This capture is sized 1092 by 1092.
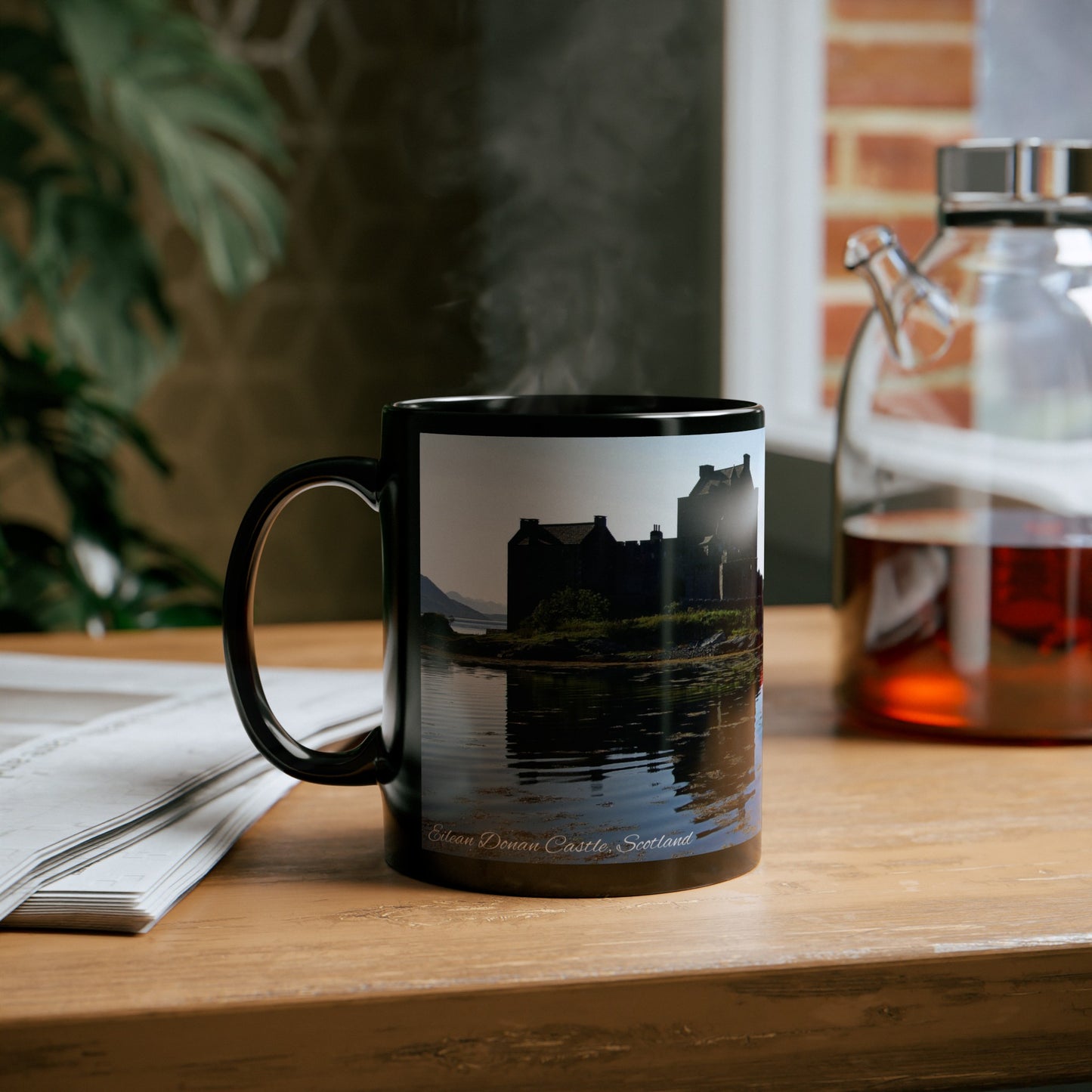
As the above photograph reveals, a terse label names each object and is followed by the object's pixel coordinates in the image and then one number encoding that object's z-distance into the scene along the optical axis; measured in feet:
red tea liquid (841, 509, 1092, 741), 1.96
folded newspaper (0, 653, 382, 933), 1.30
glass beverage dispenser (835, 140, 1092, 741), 1.97
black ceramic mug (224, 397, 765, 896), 1.33
